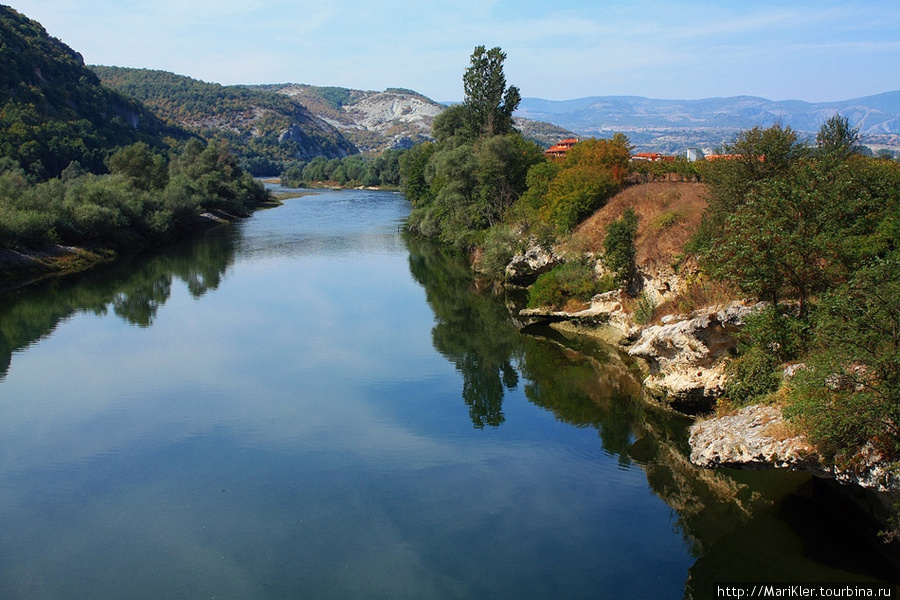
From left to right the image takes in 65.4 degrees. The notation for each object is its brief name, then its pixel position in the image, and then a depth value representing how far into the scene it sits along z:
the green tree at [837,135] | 27.44
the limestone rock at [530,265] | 34.56
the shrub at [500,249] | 38.62
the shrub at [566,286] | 28.98
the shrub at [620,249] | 27.28
